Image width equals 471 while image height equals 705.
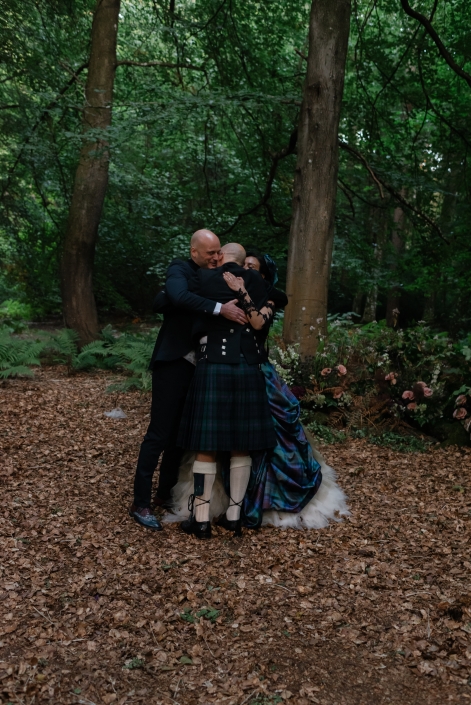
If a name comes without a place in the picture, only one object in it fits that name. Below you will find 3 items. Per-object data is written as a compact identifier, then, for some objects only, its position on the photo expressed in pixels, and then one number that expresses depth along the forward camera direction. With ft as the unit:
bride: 13.00
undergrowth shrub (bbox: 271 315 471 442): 19.25
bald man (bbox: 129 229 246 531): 12.32
